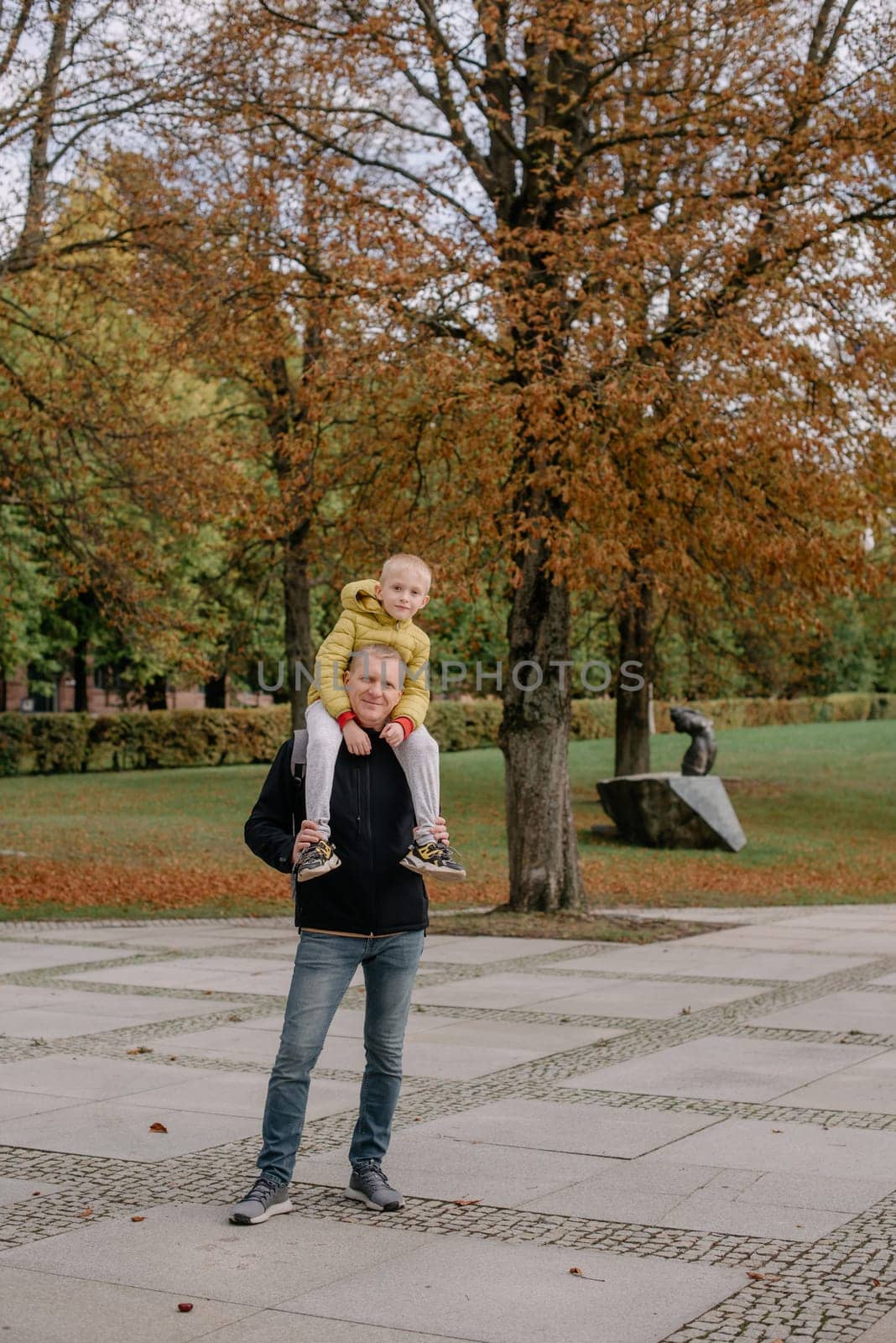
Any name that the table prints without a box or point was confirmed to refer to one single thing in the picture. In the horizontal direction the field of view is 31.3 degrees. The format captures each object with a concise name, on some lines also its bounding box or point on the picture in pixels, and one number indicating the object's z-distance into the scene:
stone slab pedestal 21.92
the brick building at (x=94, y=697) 51.25
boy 5.08
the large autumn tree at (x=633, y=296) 12.84
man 5.11
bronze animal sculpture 22.83
